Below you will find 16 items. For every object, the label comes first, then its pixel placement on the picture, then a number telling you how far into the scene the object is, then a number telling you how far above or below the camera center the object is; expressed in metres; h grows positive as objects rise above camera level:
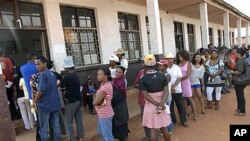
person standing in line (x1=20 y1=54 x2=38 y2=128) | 3.52 -0.16
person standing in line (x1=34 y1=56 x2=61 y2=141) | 2.97 -0.61
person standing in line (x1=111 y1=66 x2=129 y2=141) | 3.12 -0.91
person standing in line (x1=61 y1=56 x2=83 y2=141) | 3.22 -0.65
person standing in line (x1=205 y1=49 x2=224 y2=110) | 4.76 -0.76
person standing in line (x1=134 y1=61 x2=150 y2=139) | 3.47 -0.95
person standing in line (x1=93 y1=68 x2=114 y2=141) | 2.85 -0.81
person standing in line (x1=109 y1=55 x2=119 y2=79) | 3.62 -0.14
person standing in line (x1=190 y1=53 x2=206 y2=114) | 4.63 -0.70
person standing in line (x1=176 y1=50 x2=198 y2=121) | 4.26 -0.58
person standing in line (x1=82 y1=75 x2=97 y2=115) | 4.96 -0.94
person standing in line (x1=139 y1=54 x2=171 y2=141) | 2.88 -0.68
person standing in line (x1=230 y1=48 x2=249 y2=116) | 4.26 -0.95
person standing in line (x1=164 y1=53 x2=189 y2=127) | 3.90 -0.84
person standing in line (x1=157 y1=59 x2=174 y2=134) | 3.56 -0.33
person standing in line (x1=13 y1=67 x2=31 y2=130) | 3.94 -0.79
